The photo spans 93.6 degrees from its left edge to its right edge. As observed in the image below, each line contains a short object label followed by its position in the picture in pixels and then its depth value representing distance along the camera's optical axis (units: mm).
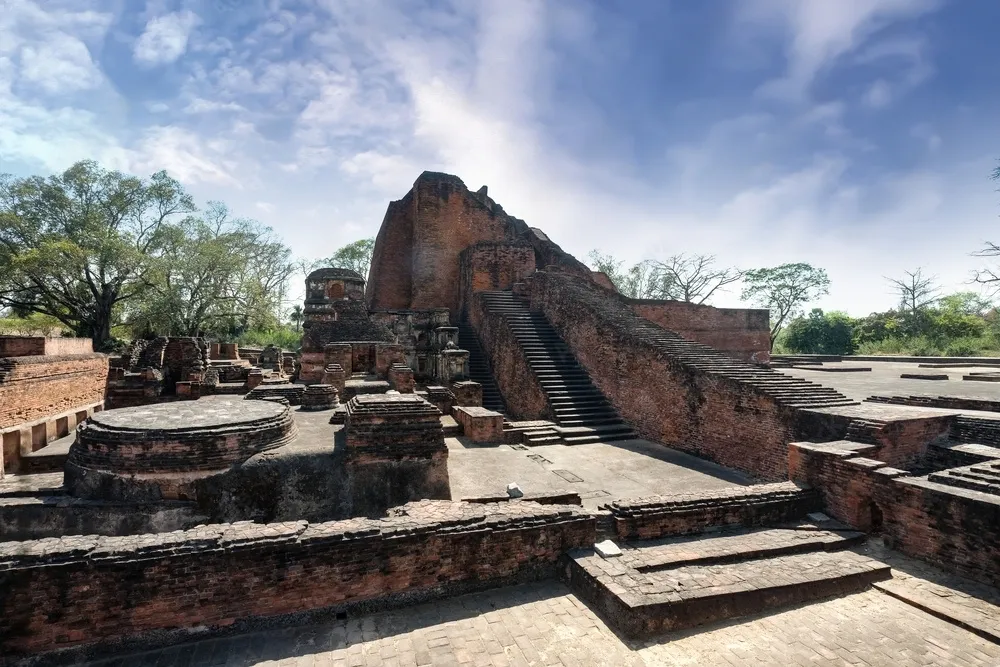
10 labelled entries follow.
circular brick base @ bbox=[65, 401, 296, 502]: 4715
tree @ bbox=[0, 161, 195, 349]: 20000
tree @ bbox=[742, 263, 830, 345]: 35938
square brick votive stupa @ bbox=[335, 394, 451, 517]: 5133
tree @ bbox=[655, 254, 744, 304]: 35747
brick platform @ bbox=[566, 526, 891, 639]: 3641
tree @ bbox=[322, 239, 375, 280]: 39969
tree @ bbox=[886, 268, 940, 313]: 34875
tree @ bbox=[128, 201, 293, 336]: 21828
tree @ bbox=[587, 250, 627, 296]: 39625
